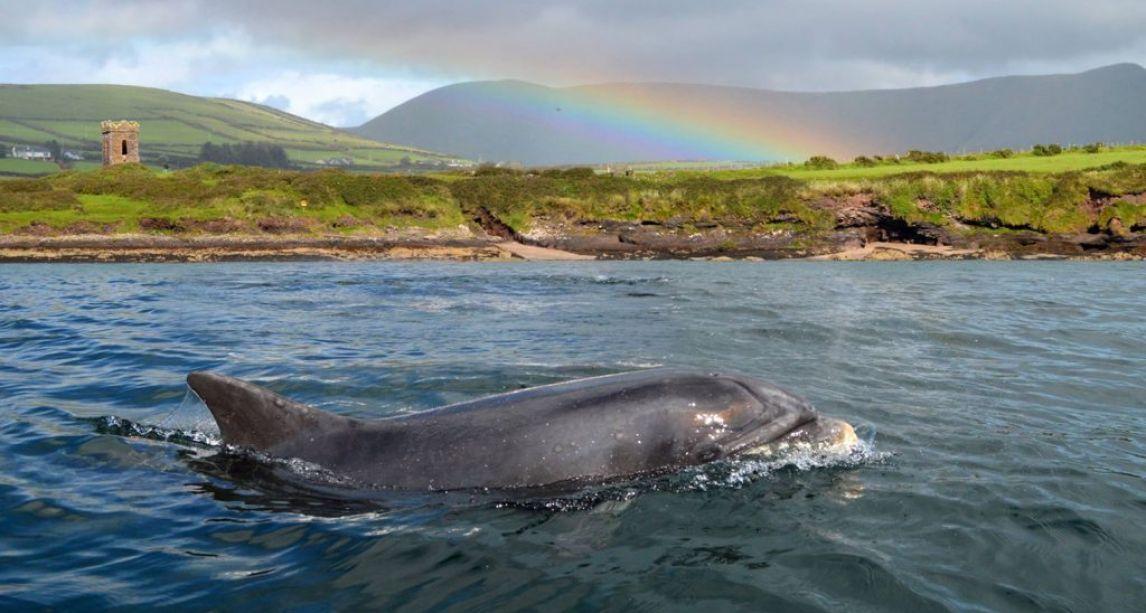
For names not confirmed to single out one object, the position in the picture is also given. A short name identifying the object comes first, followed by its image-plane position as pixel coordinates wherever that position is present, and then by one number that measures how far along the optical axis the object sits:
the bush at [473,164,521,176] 70.62
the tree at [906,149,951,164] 73.62
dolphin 7.27
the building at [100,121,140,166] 81.19
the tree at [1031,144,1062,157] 71.71
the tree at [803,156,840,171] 73.06
